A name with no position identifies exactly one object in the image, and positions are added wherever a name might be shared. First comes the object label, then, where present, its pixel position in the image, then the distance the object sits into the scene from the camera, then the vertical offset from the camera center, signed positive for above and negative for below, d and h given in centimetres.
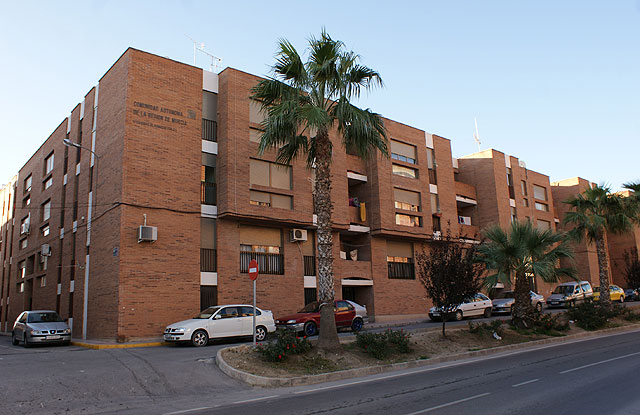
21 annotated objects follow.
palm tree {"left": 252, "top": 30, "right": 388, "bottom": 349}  1423 +528
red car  1966 -132
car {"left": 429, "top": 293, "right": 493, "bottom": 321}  2659 -155
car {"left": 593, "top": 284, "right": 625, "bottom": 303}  3734 -117
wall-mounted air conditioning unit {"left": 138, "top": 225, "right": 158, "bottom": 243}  2009 +237
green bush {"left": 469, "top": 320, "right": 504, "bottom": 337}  1766 -173
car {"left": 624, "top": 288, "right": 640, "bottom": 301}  4484 -167
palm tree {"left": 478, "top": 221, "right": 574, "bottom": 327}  1880 +98
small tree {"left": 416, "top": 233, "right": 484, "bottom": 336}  1639 +16
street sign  1455 +54
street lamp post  2264 +34
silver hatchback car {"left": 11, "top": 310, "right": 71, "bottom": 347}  1942 -138
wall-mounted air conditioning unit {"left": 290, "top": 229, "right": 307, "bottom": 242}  2533 +267
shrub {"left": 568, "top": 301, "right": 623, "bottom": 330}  2151 -166
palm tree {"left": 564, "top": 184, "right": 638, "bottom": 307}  2630 +339
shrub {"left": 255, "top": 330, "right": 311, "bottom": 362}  1227 -152
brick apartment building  2094 +390
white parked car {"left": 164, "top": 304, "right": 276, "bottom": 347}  1711 -130
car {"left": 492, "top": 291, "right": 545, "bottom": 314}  3006 -138
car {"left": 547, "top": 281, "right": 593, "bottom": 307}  3400 -100
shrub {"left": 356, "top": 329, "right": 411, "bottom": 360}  1364 -167
